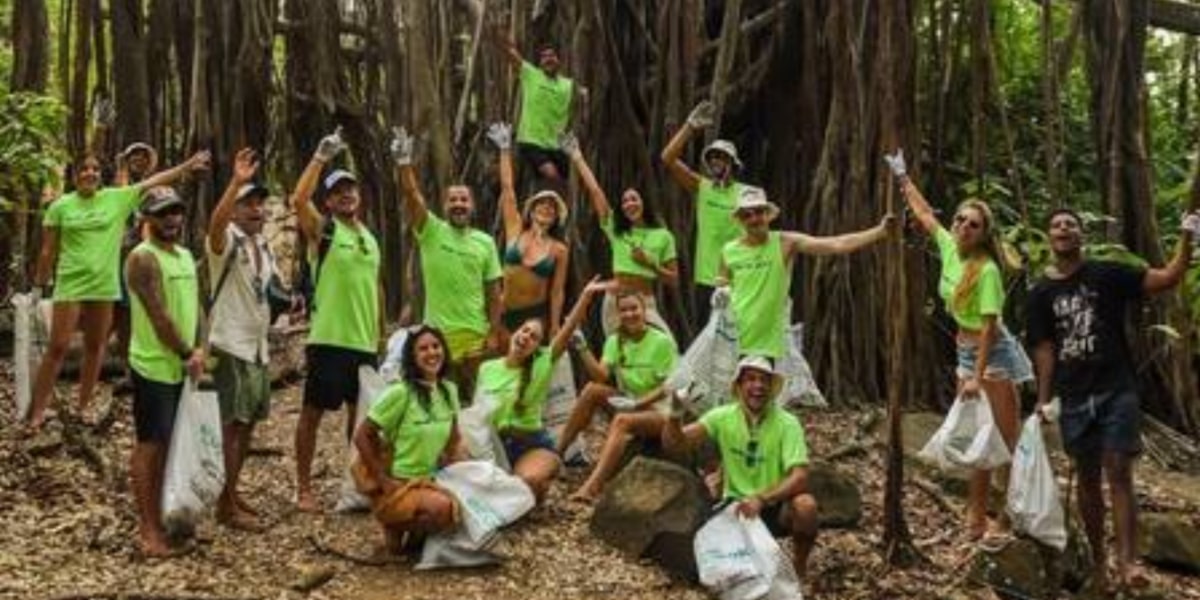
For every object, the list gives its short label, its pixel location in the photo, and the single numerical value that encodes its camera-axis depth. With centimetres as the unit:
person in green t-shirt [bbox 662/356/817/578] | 550
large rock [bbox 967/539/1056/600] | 584
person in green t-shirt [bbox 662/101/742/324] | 743
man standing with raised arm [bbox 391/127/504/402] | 643
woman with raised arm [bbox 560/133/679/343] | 742
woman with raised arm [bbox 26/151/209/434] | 689
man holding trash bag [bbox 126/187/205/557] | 521
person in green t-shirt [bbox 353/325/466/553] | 540
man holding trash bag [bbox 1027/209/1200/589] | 540
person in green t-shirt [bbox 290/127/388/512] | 591
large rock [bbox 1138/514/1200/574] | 673
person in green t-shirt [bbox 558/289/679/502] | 649
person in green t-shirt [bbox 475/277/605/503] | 629
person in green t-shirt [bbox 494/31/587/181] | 873
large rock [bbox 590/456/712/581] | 569
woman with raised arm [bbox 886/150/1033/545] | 576
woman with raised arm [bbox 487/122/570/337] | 703
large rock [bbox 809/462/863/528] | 651
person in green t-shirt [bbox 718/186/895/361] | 636
